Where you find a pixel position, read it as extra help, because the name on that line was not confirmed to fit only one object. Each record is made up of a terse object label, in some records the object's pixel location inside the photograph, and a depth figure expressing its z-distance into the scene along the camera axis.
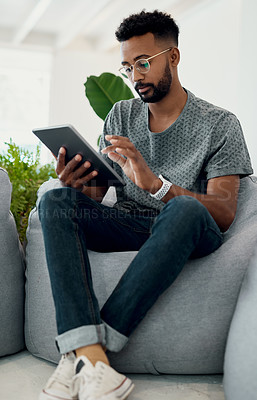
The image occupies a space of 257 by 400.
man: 1.10
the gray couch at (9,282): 1.42
